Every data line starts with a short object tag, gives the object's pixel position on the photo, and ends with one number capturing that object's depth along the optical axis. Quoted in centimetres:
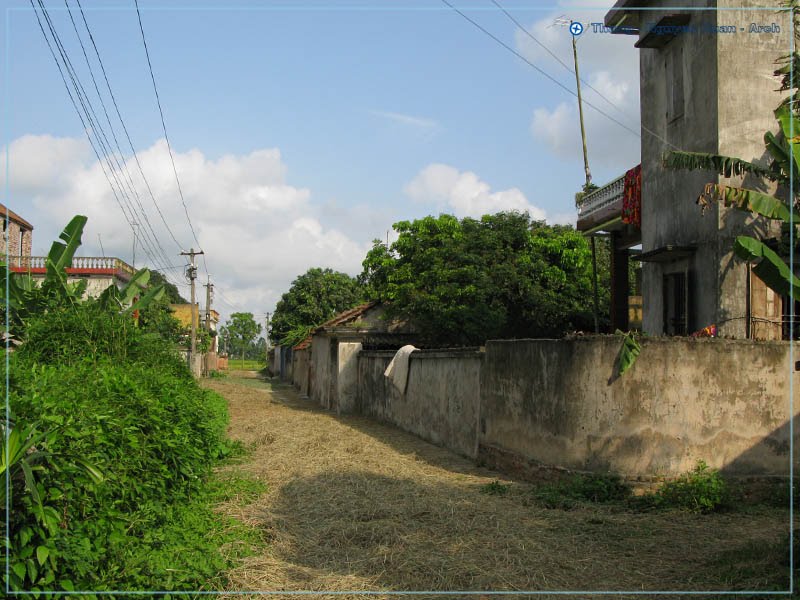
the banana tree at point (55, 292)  1159
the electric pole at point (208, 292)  5300
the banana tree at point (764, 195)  657
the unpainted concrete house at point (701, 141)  1172
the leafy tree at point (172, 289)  8023
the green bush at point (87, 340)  989
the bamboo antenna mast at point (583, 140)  2462
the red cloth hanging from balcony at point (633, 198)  1481
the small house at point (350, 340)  2352
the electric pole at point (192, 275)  3969
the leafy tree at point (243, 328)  8481
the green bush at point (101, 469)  437
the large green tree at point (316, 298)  5097
